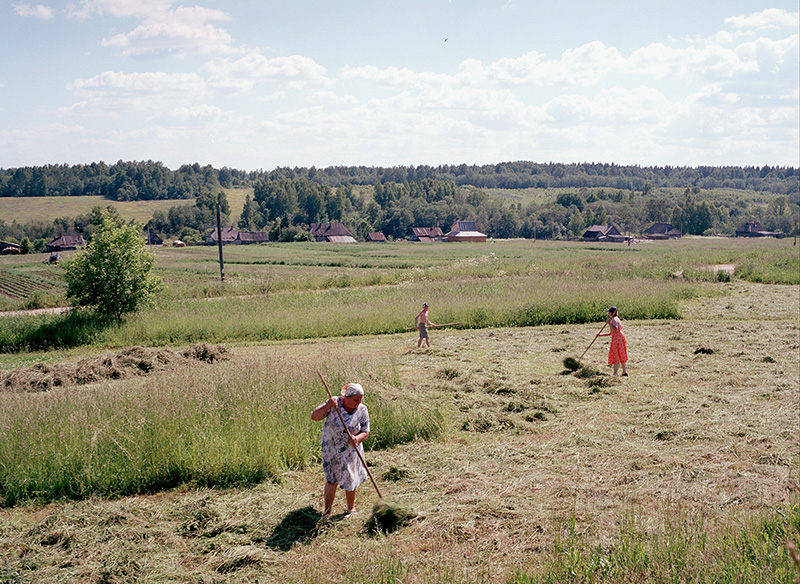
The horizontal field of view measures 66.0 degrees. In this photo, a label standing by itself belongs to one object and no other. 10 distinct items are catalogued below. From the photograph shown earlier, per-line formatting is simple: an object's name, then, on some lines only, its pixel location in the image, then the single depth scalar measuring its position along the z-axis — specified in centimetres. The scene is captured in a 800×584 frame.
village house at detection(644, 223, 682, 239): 13788
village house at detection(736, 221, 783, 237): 13888
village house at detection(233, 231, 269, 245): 12481
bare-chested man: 1800
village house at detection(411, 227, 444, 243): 13675
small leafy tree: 2197
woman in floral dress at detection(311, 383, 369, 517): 689
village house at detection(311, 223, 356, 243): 13089
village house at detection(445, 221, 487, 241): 12469
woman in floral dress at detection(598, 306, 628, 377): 1397
